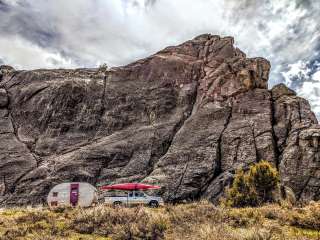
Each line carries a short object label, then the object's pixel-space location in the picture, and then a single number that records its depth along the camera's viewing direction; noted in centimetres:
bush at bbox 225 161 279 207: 3900
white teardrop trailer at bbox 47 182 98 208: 3431
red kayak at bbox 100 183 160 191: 3566
